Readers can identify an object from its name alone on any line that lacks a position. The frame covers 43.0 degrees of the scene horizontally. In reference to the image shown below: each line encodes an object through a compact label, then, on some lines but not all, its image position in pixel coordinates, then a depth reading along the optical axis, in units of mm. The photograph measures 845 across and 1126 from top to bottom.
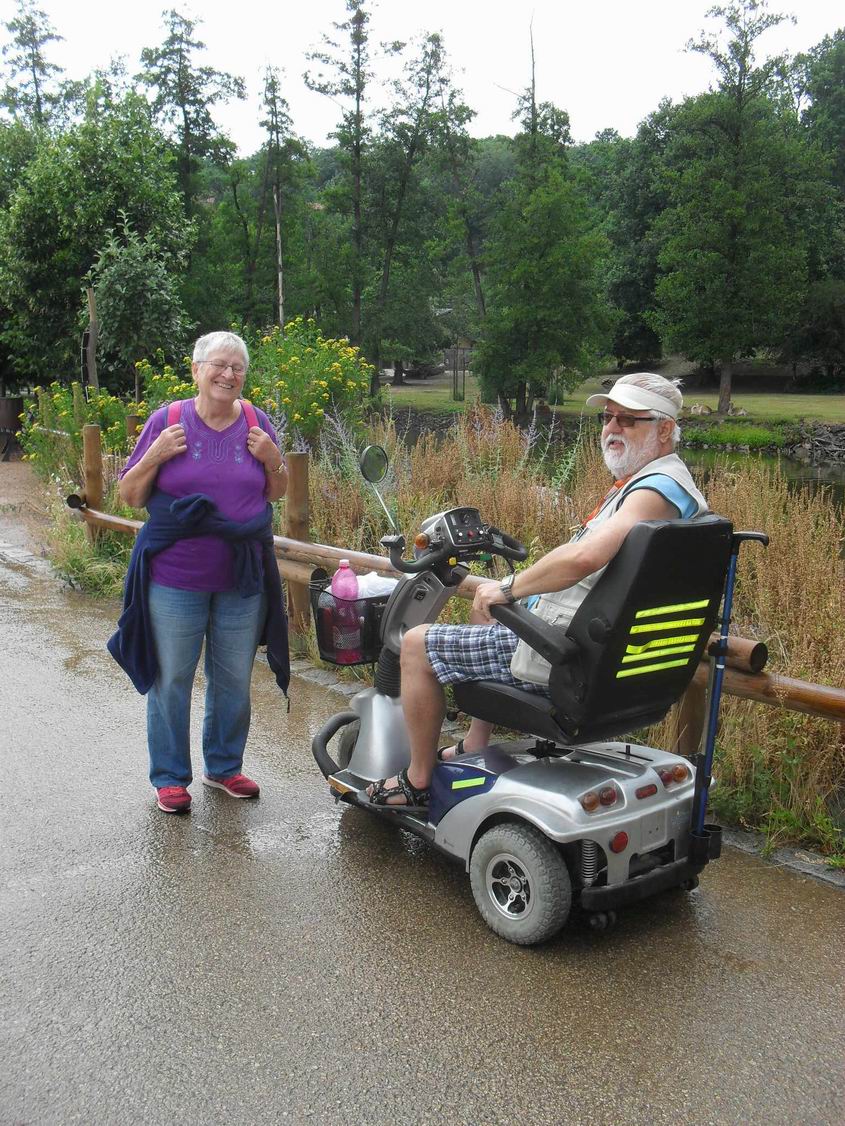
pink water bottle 4031
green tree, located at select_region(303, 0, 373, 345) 40375
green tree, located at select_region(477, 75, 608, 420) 38750
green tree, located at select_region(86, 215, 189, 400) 16641
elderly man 3066
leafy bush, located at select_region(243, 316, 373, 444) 10641
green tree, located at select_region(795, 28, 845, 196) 56094
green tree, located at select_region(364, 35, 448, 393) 41281
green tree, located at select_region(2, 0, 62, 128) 45125
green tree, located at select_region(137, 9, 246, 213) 38156
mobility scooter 3035
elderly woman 4004
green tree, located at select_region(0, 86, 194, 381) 19766
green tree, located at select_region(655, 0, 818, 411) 40375
